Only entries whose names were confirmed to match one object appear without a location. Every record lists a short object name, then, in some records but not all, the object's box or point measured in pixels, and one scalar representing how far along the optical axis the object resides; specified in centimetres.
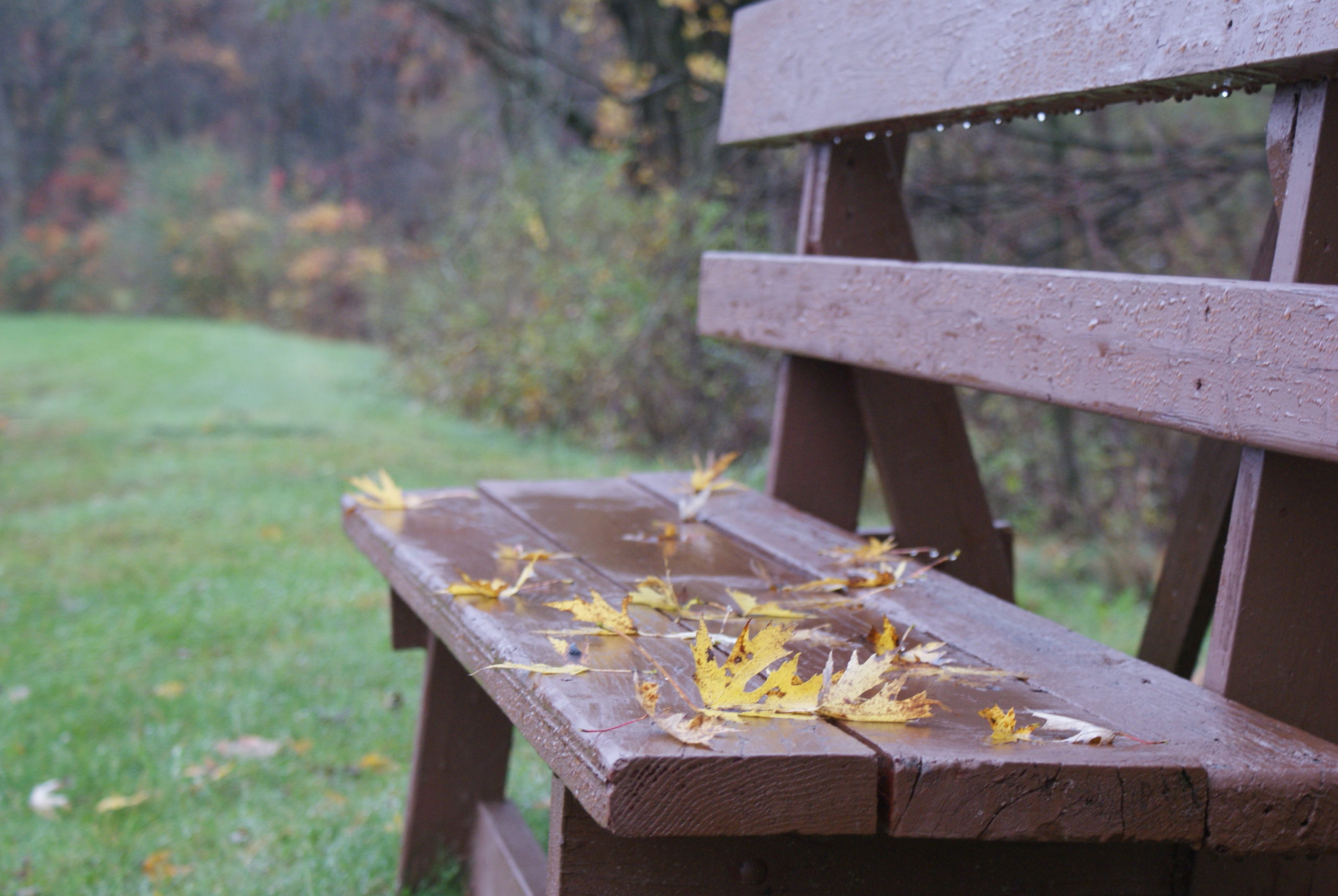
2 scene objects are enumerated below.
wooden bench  96
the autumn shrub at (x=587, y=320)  640
